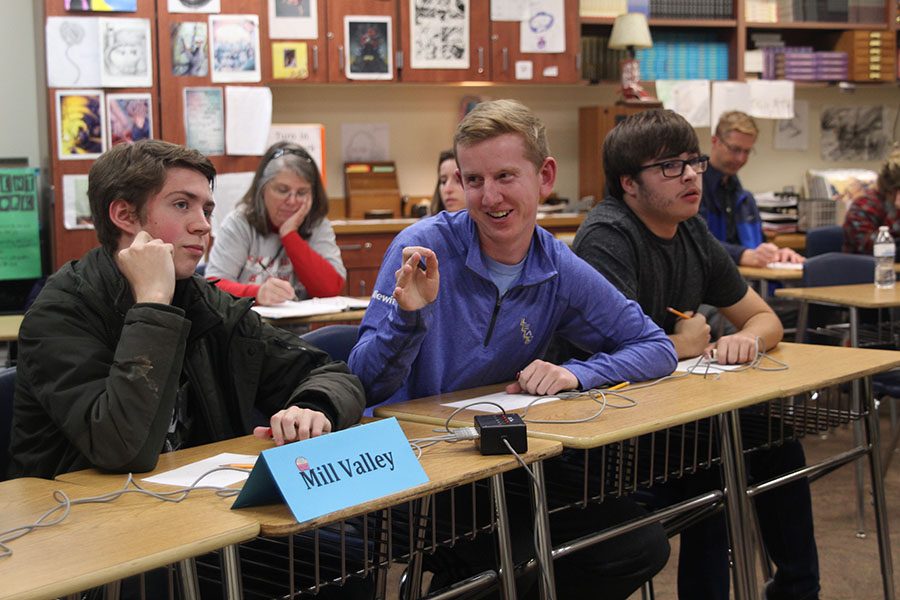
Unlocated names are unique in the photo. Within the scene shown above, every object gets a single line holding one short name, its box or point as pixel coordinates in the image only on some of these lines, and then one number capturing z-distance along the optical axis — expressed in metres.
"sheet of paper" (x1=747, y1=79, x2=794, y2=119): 6.43
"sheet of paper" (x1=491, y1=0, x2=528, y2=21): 5.86
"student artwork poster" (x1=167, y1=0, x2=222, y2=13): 5.31
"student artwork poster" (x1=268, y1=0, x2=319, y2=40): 5.49
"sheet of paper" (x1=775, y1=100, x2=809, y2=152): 7.01
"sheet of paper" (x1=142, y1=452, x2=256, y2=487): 1.49
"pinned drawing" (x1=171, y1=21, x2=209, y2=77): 5.34
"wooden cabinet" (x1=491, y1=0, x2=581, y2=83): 5.87
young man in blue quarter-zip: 2.05
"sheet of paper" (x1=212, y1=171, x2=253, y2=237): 5.45
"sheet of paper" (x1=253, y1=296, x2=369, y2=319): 3.37
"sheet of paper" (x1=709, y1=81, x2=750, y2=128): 6.35
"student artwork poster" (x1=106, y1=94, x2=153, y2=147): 5.28
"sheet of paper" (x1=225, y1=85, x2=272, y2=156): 5.43
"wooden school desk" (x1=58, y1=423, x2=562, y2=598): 1.32
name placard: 1.32
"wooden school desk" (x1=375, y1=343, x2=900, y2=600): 1.78
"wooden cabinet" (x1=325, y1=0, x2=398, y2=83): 5.58
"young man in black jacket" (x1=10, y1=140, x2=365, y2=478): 1.58
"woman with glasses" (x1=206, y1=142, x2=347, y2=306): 3.89
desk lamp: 5.86
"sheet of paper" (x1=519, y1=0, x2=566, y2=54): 5.89
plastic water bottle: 3.99
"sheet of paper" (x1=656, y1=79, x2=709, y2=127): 6.29
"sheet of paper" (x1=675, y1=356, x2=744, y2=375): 2.36
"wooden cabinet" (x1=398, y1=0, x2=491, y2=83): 5.73
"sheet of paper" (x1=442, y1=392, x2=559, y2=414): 1.93
